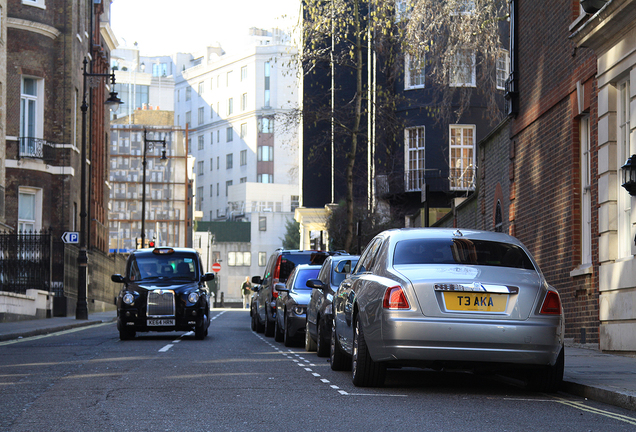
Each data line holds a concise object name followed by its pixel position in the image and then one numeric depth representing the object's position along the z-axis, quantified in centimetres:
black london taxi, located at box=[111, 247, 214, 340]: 1955
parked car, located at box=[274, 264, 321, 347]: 1812
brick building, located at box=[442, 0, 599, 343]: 1562
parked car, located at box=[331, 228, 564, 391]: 908
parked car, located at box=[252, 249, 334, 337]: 2192
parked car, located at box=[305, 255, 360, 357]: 1435
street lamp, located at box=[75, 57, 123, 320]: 3070
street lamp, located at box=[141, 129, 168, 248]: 4754
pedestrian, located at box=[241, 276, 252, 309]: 5578
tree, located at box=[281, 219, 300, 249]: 11069
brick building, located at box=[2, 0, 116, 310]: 3750
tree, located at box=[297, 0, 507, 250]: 2286
